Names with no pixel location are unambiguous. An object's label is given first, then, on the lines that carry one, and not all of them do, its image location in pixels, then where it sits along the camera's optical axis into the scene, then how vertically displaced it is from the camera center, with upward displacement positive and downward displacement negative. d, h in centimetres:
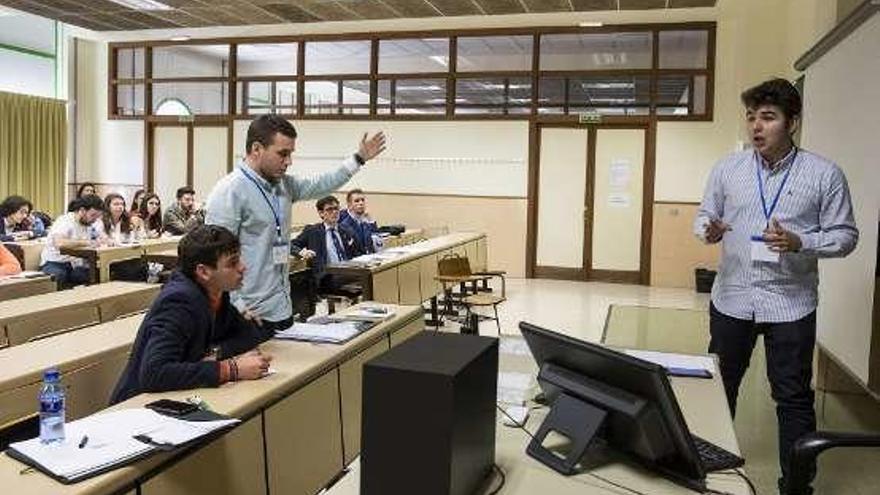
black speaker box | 121 -37
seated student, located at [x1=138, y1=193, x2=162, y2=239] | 878 -20
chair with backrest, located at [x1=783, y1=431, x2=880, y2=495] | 188 -61
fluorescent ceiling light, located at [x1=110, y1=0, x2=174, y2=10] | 1004 +269
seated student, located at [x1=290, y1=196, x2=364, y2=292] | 598 -37
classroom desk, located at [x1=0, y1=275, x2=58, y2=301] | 461 -59
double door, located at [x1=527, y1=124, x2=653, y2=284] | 1013 +7
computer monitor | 134 -39
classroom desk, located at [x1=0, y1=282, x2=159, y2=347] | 354 -60
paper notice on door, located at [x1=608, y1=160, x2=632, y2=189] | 1017 +47
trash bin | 938 -91
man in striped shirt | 247 -10
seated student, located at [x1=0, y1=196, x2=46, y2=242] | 754 -26
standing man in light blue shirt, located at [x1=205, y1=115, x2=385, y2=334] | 280 -6
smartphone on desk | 186 -54
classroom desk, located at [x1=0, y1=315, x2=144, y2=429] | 246 -63
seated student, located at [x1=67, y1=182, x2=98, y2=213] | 690 +5
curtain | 1088 +72
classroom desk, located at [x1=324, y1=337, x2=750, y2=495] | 145 -56
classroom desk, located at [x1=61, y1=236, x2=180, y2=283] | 638 -53
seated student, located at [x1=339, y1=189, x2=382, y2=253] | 701 -20
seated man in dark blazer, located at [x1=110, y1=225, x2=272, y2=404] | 209 -41
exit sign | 1013 +125
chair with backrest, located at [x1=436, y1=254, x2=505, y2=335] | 589 -63
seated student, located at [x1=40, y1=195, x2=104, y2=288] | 641 -39
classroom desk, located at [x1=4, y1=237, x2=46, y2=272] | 674 -55
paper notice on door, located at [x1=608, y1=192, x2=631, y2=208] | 1020 +10
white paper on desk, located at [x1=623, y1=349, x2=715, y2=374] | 232 -50
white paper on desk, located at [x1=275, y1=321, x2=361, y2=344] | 281 -52
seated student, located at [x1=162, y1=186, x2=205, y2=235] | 874 -18
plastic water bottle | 162 -50
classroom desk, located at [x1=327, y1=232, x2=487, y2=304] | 559 -58
